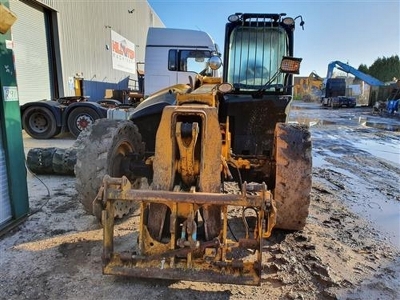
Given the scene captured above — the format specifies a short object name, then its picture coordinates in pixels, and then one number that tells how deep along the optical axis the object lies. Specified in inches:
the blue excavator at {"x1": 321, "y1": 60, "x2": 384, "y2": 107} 1254.3
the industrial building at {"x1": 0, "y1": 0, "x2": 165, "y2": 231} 162.9
